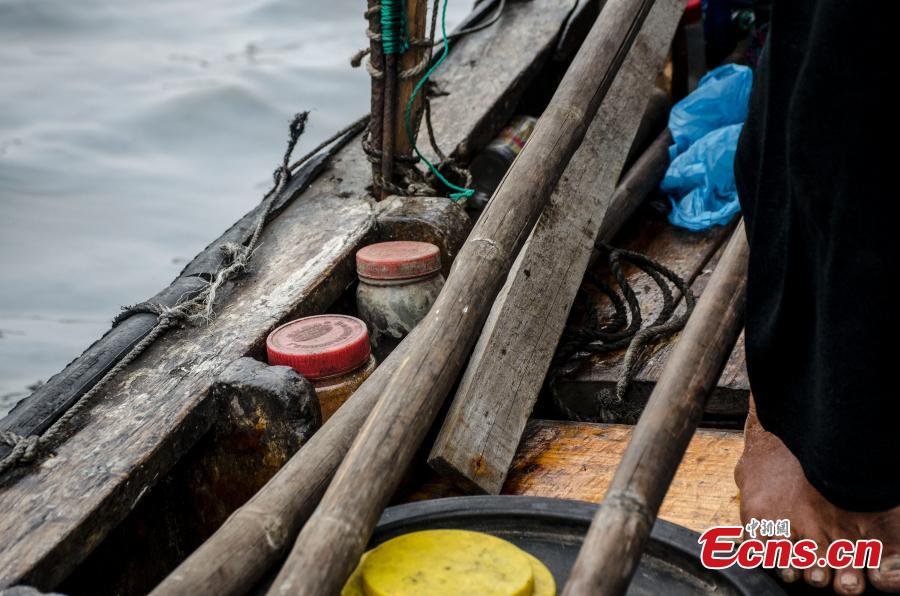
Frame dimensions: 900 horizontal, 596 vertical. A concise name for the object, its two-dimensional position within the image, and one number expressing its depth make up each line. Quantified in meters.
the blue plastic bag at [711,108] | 3.43
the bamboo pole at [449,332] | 1.16
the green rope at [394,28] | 2.44
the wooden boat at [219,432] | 1.69
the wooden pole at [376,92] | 2.46
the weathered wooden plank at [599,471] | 1.78
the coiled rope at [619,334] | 2.27
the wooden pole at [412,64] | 2.53
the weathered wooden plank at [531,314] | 1.86
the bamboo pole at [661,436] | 1.10
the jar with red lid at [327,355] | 2.04
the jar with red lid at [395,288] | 2.34
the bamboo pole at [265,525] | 1.22
